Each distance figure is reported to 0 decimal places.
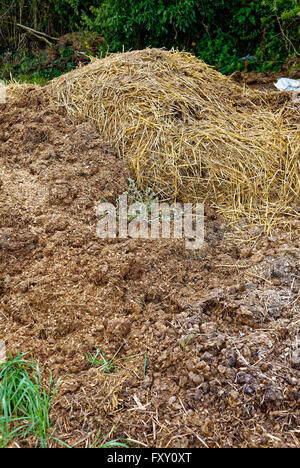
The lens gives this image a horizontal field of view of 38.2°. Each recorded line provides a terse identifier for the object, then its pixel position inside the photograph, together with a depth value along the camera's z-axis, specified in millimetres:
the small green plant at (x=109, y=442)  1573
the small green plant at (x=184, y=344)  1910
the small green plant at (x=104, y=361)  1871
